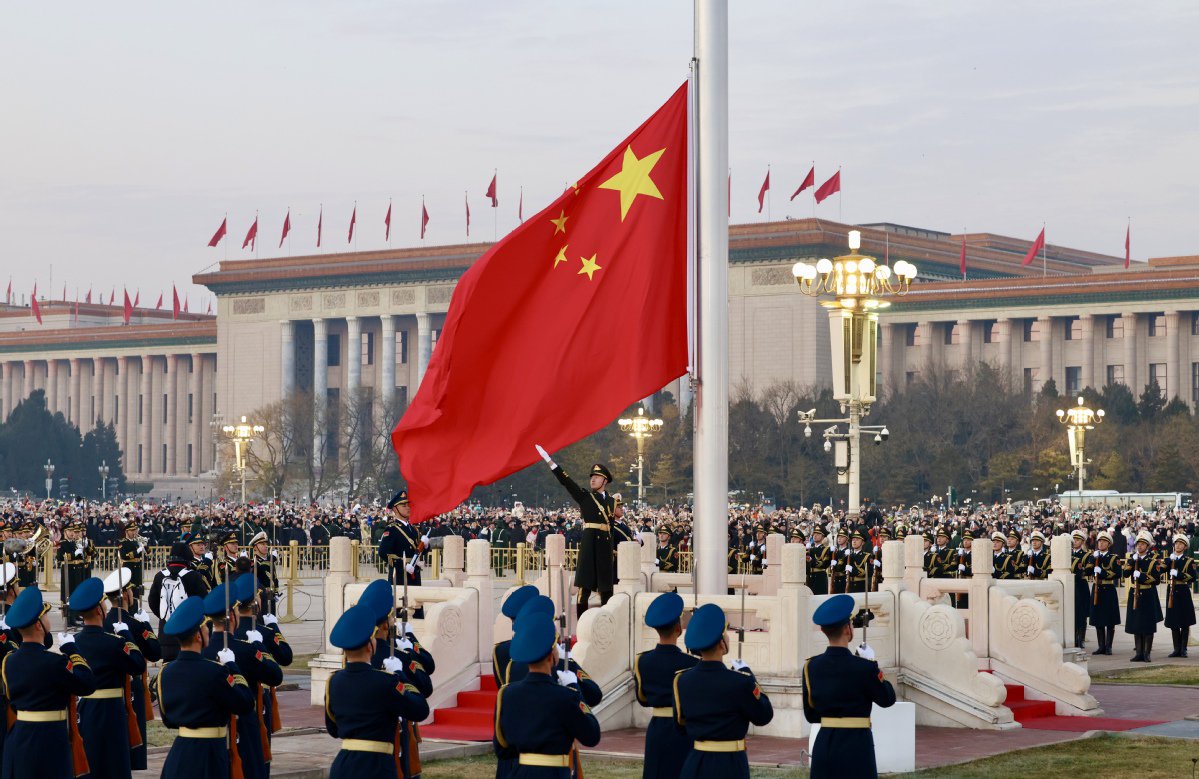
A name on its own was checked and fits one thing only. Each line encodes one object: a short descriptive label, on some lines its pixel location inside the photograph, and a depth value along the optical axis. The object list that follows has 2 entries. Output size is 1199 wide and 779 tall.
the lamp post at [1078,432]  58.28
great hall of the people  100.94
